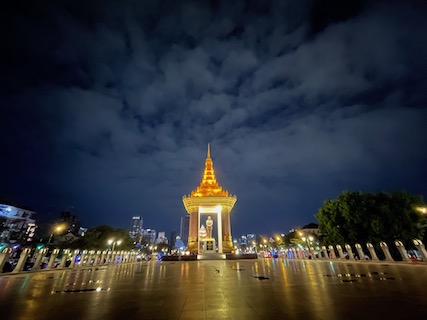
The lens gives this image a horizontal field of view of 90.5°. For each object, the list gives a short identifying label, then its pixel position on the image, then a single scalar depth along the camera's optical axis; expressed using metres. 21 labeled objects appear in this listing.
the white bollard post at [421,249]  16.42
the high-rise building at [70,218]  89.44
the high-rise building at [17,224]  51.38
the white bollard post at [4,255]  13.57
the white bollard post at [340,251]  25.40
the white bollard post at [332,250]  27.03
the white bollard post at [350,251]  23.53
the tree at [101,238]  40.16
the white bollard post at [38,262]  15.73
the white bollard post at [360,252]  22.27
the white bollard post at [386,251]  19.30
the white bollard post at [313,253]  31.27
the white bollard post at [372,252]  20.88
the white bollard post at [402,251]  18.39
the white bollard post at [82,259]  22.60
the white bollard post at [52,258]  17.71
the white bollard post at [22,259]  14.83
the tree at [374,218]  23.59
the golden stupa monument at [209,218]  38.67
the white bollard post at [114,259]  32.13
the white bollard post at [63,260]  19.12
